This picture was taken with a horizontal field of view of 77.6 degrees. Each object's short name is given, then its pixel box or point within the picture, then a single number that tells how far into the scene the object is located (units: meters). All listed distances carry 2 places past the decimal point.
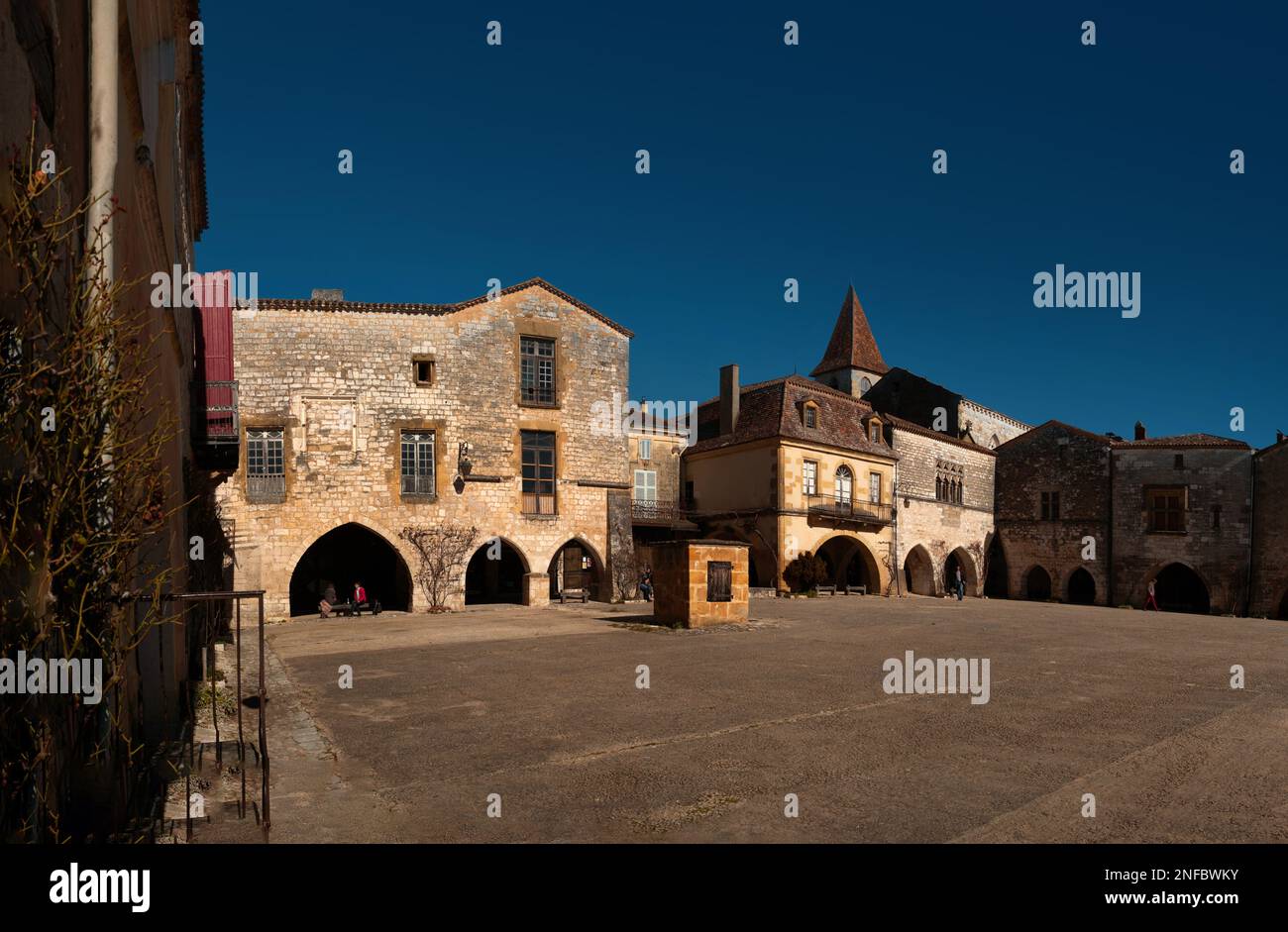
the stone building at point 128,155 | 3.09
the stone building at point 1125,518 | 32.66
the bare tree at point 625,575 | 25.47
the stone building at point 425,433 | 21.55
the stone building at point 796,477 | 30.28
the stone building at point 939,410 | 40.44
